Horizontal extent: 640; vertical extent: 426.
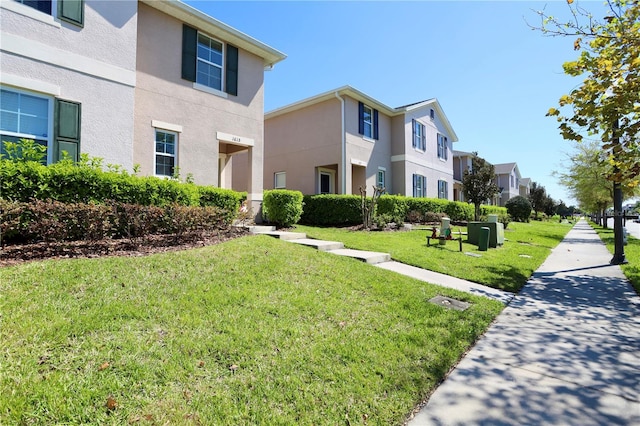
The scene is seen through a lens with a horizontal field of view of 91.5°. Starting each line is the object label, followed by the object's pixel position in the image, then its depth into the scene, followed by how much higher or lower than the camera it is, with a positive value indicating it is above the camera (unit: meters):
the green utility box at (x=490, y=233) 11.62 -0.54
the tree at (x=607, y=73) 5.57 +2.70
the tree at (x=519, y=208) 29.62 +1.04
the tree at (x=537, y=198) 42.78 +2.93
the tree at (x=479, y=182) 17.69 +2.08
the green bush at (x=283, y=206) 10.60 +0.39
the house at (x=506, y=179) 46.47 +5.94
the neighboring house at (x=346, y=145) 16.97 +4.38
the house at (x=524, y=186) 57.96 +6.12
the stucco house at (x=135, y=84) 7.23 +3.82
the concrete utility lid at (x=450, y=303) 4.95 -1.39
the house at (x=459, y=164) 34.03 +6.12
